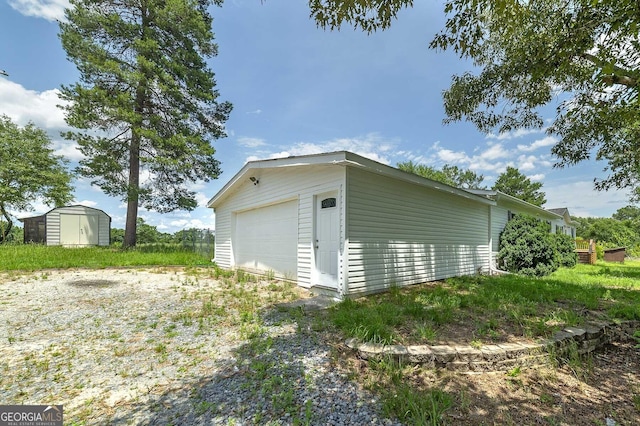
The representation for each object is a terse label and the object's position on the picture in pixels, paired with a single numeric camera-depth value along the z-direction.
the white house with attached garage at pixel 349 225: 5.63
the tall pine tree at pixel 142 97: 11.60
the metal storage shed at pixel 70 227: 15.73
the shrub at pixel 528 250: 9.67
